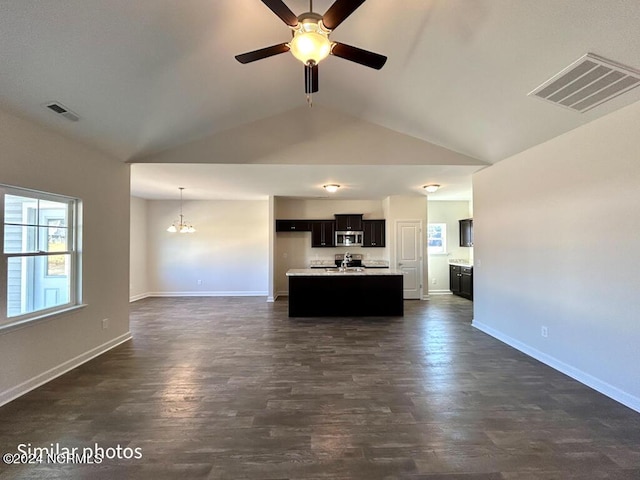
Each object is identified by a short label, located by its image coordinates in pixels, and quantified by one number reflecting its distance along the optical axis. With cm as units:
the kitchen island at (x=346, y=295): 619
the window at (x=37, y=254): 299
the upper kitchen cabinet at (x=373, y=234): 857
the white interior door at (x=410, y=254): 811
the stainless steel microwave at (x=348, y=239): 864
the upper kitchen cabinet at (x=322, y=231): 859
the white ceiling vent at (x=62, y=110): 297
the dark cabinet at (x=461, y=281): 782
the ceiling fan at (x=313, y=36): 185
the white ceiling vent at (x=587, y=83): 243
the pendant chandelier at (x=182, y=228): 766
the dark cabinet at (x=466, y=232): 839
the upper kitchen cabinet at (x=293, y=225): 852
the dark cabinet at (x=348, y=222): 853
